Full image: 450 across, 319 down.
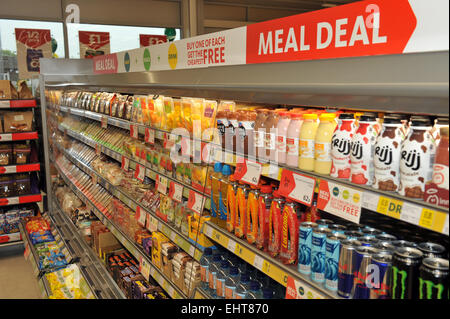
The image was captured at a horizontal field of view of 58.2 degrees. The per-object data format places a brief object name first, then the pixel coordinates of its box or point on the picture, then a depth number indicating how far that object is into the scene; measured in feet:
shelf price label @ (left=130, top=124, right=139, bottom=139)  10.03
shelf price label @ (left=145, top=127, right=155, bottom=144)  9.20
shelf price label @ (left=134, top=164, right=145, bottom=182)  10.05
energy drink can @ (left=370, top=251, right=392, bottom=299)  3.84
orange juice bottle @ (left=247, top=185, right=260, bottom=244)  5.54
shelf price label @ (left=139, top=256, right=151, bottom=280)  9.17
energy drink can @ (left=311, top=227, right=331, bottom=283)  4.45
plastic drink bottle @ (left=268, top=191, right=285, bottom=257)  5.18
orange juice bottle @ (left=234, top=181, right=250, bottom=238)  5.74
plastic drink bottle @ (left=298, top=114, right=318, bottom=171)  4.75
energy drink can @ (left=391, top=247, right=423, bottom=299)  3.55
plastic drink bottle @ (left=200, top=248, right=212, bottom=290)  6.49
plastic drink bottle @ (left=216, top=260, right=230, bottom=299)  6.04
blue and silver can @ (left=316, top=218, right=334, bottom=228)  4.69
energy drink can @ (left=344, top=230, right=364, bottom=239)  4.40
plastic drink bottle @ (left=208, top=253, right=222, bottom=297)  6.25
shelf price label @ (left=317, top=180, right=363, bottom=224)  4.01
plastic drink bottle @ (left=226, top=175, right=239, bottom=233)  5.96
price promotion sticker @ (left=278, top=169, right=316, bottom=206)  4.58
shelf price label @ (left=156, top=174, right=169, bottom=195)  8.89
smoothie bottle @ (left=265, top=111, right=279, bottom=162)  5.33
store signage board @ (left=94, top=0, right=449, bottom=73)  3.42
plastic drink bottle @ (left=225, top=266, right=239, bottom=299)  5.81
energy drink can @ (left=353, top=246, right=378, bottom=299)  3.98
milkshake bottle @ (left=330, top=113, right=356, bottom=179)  4.32
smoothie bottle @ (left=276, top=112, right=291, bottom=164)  5.14
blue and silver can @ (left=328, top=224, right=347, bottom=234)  4.50
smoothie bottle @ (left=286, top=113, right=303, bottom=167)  4.94
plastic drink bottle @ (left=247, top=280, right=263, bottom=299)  5.66
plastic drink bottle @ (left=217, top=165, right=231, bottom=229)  6.25
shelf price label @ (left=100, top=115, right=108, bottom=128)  11.80
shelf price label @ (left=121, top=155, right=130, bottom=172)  11.07
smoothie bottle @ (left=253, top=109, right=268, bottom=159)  5.53
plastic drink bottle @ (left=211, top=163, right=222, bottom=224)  6.43
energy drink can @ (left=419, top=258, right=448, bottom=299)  3.34
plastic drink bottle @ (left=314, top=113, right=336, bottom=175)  4.56
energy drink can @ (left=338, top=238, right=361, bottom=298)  4.11
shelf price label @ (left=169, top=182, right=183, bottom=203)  8.12
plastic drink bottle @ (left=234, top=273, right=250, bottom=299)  5.71
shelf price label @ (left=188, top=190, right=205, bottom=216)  7.26
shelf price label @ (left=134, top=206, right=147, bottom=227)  9.70
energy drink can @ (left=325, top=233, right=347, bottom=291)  4.31
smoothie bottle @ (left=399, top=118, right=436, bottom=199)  3.54
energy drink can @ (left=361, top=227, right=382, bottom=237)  4.45
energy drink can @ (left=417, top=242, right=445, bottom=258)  3.68
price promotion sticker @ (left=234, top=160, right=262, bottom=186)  5.43
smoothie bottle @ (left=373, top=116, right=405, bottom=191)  3.81
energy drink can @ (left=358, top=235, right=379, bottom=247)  4.17
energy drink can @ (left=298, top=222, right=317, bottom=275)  4.63
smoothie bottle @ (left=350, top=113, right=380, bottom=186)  4.09
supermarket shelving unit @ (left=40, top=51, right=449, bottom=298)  3.20
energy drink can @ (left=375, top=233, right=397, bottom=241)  4.37
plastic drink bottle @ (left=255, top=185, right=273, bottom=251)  5.38
